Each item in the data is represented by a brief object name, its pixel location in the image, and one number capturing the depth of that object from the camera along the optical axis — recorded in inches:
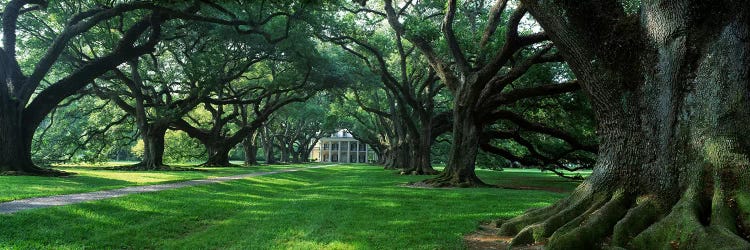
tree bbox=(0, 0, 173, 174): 674.8
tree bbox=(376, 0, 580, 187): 603.2
